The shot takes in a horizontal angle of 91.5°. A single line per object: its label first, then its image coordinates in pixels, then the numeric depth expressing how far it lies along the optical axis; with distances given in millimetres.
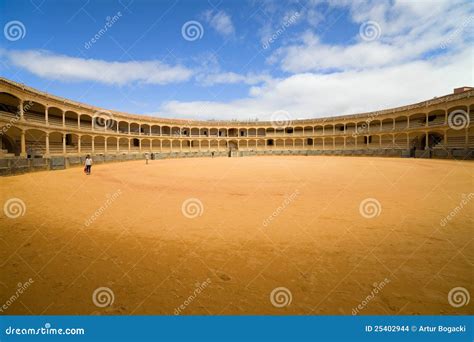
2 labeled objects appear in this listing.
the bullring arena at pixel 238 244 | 2986
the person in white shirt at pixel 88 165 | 15838
